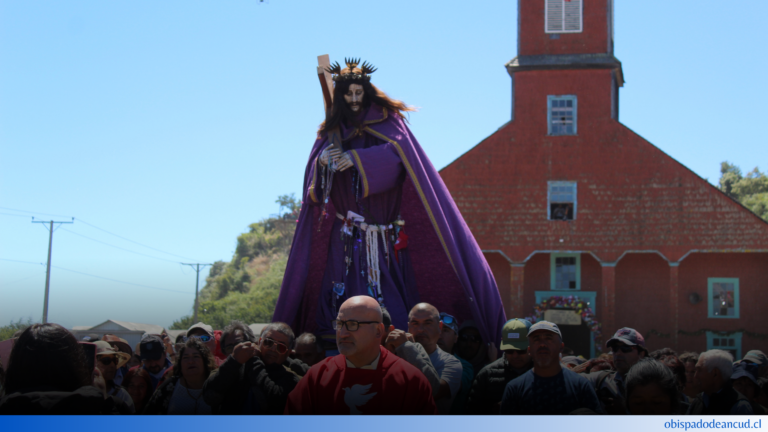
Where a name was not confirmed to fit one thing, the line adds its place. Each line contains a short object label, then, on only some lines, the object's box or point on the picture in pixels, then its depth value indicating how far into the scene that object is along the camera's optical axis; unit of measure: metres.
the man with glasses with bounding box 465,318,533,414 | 5.01
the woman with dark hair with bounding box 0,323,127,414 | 3.60
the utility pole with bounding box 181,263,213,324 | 41.61
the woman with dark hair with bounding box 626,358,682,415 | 4.20
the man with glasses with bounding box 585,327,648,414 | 4.80
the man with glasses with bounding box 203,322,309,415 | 4.68
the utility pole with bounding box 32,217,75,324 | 31.90
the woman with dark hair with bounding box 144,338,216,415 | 4.81
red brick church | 22.81
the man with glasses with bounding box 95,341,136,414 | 5.20
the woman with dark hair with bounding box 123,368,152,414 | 5.50
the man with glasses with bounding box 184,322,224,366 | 6.09
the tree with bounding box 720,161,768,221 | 44.72
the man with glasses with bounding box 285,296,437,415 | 3.80
